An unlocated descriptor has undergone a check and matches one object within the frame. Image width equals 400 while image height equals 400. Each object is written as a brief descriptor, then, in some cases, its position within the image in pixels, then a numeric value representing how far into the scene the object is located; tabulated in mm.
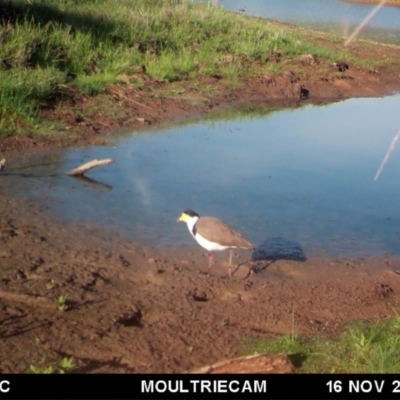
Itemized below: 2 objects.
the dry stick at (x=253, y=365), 5285
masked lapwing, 7395
